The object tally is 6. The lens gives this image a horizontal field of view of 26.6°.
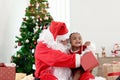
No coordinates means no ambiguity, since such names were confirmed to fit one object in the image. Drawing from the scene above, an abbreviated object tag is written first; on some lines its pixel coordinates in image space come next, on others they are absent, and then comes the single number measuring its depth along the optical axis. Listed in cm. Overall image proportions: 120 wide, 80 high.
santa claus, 191
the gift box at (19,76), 330
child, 211
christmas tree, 396
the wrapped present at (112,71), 335
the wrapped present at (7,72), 302
